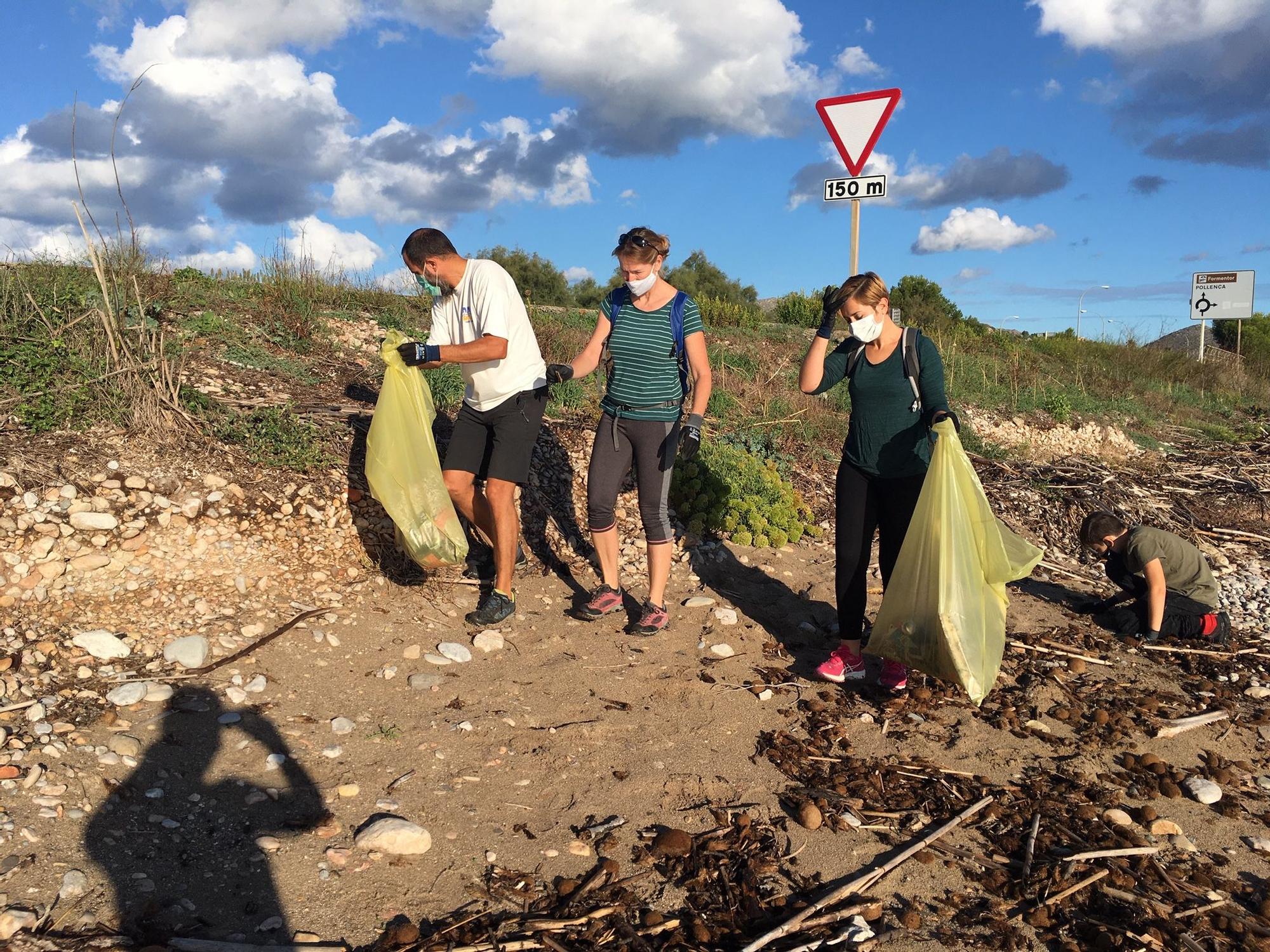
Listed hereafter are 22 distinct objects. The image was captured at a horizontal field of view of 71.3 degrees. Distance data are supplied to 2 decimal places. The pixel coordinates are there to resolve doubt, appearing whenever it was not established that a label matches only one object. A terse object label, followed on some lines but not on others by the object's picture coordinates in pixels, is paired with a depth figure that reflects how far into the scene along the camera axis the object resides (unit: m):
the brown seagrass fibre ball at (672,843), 2.75
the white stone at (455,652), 4.07
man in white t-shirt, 4.05
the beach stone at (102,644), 3.56
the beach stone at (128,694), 3.32
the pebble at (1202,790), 3.15
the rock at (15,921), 2.23
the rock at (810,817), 2.93
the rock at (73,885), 2.38
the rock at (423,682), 3.78
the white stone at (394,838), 2.71
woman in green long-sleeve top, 3.66
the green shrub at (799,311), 14.40
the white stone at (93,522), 3.93
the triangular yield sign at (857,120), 5.88
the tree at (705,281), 19.94
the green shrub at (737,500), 5.86
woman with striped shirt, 4.09
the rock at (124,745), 3.04
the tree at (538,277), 18.52
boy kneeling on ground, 4.58
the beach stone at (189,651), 3.62
